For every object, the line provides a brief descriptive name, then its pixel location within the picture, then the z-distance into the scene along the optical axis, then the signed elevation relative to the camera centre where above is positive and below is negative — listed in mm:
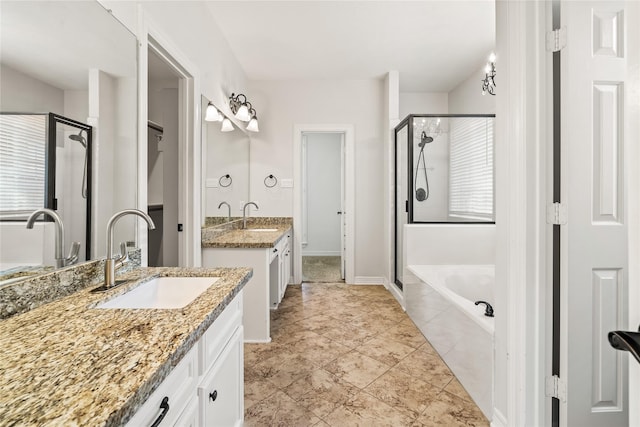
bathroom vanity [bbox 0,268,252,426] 479 -298
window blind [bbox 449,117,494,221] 3031 +473
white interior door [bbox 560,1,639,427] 1243 +6
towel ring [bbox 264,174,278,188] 3990 +445
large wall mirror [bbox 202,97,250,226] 2545 +437
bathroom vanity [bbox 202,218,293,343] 2359 -404
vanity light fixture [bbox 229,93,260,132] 3187 +1157
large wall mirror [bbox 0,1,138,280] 865 +350
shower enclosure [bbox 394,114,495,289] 3098 +471
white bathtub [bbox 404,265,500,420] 1603 -725
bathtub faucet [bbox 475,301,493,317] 1704 -566
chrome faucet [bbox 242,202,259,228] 3456 -39
